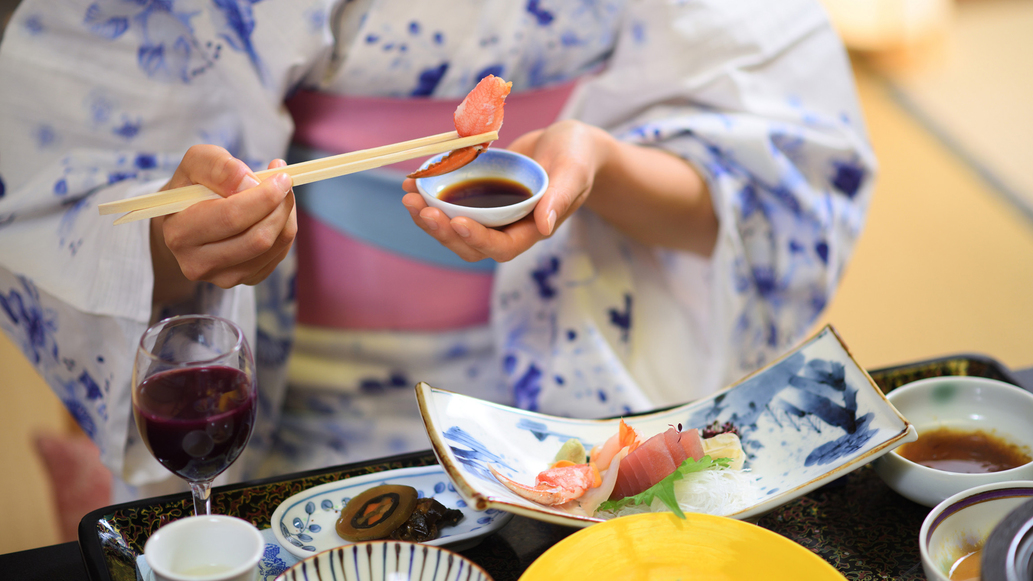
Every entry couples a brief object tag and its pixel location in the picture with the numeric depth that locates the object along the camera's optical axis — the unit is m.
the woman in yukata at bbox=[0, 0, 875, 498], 1.21
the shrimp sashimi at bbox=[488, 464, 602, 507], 0.89
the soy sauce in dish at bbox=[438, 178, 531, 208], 1.08
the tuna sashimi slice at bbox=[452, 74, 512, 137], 1.04
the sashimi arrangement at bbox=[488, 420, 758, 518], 0.90
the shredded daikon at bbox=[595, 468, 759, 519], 0.92
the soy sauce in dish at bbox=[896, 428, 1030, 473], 0.98
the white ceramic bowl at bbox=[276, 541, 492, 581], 0.75
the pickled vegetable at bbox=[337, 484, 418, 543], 0.89
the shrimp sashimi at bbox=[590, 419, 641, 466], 0.95
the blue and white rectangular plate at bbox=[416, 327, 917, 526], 0.88
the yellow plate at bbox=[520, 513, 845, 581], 0.77
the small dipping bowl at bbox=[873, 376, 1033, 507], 1.01
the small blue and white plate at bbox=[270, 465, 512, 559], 0.88
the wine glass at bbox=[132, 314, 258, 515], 0.79
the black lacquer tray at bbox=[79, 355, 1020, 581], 0.87
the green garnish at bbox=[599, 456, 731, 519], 0.85
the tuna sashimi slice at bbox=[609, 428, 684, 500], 0.91
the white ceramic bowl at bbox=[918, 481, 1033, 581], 0.82
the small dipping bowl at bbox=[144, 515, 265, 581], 0.72
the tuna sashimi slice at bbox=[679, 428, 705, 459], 0.94
